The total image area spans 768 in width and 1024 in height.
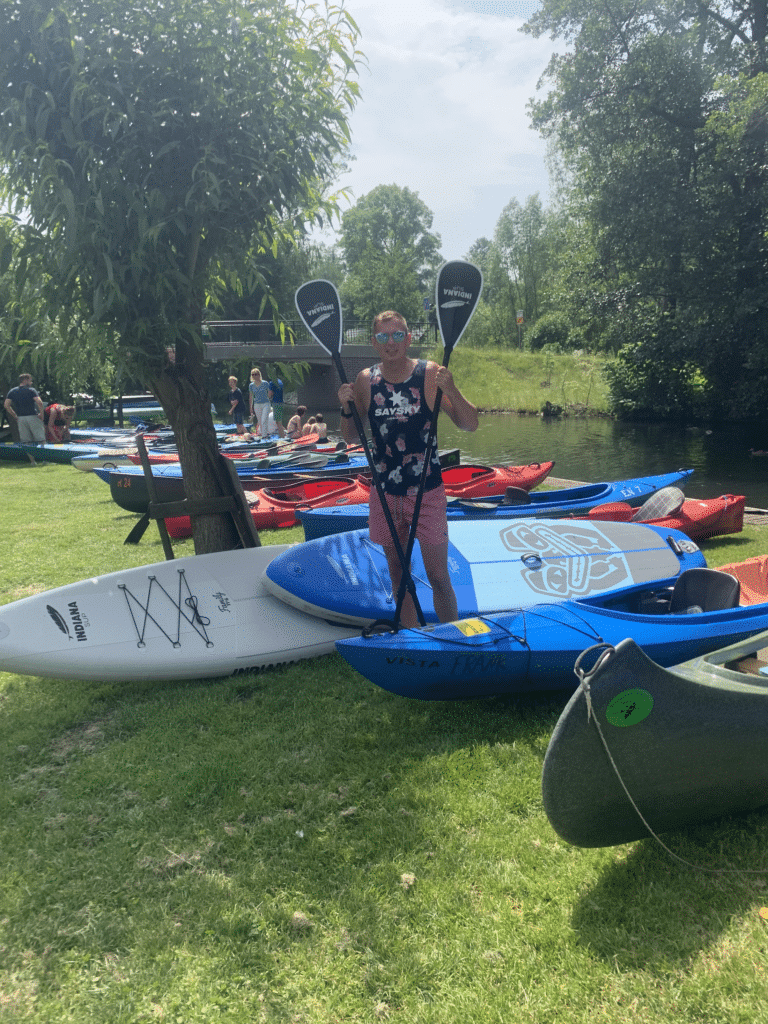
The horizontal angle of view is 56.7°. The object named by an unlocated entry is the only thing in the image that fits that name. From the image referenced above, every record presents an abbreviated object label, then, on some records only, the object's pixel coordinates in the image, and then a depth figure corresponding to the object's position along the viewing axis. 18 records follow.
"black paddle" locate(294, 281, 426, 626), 4.45
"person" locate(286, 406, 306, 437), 15.53
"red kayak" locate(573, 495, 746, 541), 7.11
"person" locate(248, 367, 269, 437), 15.43
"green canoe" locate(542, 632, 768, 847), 2.25
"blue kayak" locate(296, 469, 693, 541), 6.65
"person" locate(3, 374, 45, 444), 15.05
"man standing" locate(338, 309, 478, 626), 3.65
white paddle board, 4.03
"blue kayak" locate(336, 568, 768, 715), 3.41
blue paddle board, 4.45
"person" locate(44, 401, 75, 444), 17.00
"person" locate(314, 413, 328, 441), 13.18
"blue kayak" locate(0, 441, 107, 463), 15.15
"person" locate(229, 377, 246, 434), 16.45
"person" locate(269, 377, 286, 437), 16.62
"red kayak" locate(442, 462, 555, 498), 8.41
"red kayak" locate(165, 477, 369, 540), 8.06
